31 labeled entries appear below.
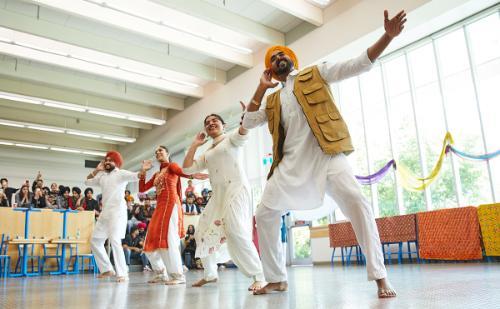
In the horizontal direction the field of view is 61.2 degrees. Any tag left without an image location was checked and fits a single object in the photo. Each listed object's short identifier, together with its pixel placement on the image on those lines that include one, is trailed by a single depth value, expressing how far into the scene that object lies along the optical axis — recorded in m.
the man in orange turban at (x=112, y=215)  5.20
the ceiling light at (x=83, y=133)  13.78
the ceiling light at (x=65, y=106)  11.45
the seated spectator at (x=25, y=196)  9.41
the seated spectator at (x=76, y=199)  10.22
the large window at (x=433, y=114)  7.65
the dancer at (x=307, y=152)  2.29
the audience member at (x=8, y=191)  9.94
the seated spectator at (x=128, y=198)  11.24
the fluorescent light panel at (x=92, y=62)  8.66
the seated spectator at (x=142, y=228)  10.16
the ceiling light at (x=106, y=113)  12.12
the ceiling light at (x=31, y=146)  15.64
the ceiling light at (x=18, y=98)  10.78
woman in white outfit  3.31
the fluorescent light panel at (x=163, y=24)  7.48
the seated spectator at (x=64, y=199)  10.18
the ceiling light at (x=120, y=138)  14.70
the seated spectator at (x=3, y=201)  9.07
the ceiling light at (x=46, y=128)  13.48
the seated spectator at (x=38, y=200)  9.38
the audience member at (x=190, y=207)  10.82
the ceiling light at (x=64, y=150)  15.90
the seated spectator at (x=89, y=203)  10.10
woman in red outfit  4.22
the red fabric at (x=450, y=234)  6.34
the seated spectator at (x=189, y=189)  10.83
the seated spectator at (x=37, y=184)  9.78
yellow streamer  7.95
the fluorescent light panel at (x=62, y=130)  13.06
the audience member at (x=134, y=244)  9.91
